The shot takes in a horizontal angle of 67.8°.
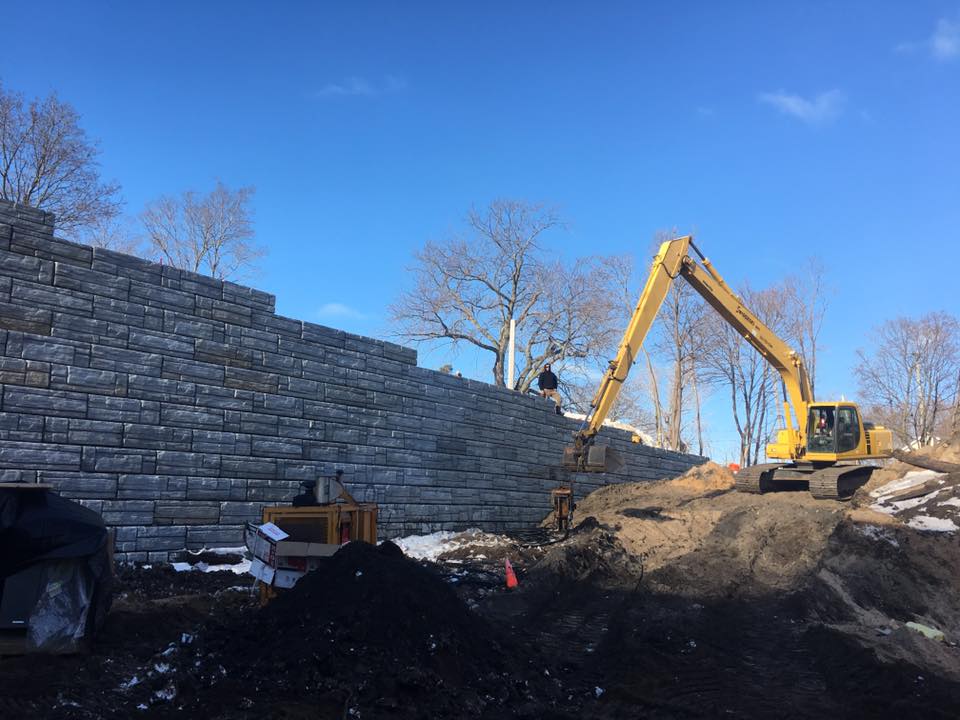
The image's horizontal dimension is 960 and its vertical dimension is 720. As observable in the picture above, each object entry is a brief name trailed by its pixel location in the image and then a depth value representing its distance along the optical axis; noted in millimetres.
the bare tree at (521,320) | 29250
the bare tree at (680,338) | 33956
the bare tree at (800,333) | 36062
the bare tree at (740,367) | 36094
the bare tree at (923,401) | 37438
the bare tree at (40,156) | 22106
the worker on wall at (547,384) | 19516
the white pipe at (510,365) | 26641
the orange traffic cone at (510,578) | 10242
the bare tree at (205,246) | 29250
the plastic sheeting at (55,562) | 5363
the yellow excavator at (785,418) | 15250
